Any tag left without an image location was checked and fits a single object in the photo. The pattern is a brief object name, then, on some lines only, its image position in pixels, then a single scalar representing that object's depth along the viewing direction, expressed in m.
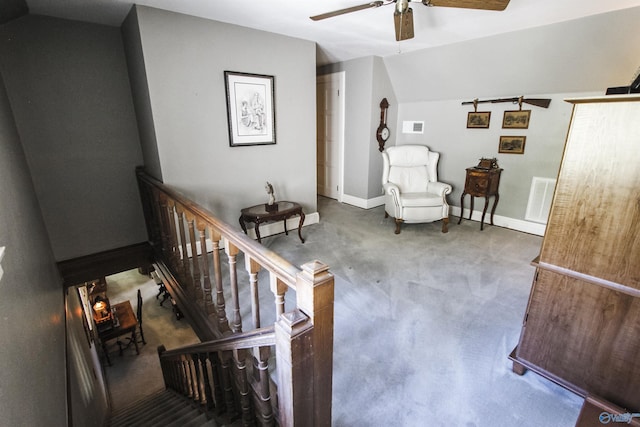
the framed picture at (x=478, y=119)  3.87
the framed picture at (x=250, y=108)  3.07
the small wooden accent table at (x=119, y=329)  4.48
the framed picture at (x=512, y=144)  3.65
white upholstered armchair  3.76
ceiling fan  1.93
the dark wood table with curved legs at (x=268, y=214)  3.18
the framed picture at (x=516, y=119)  3.56
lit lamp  4.55
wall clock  4.53
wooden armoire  1.26
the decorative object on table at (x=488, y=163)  3.83
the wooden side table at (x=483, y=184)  3.75
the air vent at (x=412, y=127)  4.59
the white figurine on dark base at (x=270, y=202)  3.30
